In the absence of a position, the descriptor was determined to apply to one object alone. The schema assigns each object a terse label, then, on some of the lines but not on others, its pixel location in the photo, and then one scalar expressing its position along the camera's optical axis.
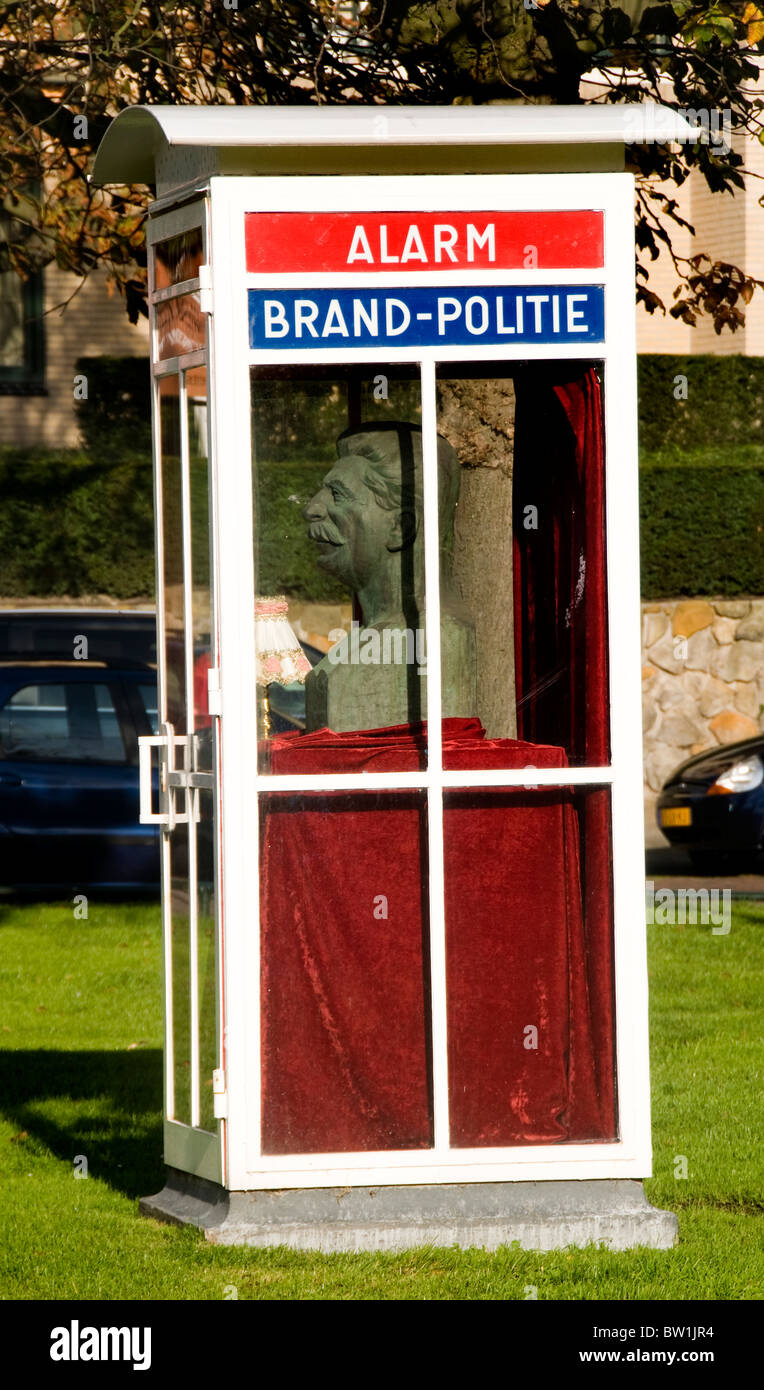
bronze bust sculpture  11.02
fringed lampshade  10.79
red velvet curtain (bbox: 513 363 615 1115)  10.87
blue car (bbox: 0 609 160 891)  27.02
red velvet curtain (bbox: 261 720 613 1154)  10.72
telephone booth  10.54
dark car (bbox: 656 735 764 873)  31.64
